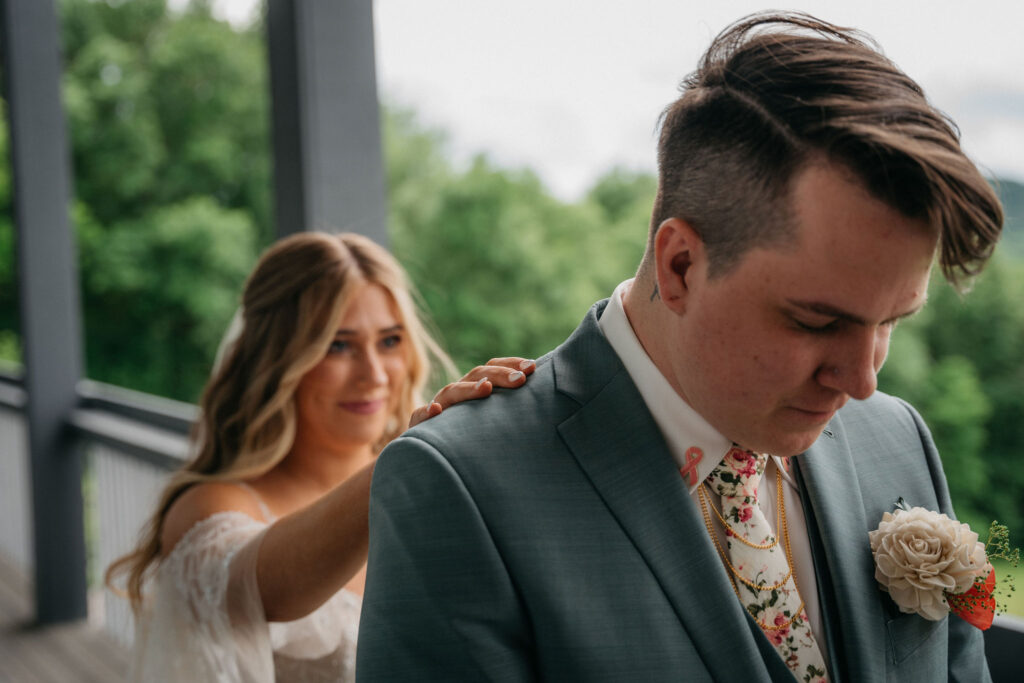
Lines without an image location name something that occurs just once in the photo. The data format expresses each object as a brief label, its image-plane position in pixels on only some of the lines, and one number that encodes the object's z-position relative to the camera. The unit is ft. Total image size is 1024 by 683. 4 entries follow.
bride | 6.06
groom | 3.21
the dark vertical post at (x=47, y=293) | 14.12
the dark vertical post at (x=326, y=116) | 7.61
